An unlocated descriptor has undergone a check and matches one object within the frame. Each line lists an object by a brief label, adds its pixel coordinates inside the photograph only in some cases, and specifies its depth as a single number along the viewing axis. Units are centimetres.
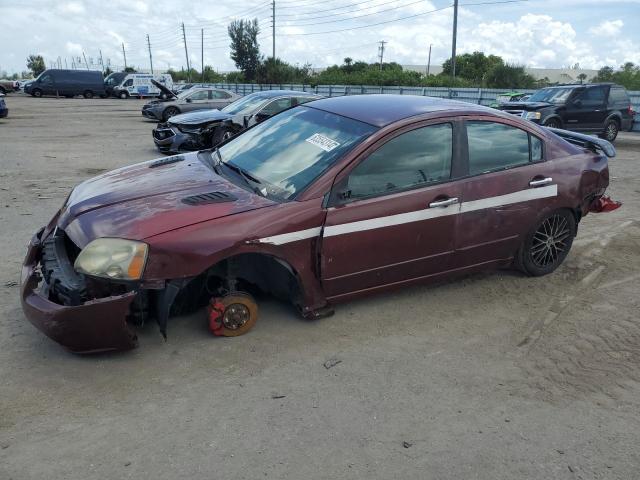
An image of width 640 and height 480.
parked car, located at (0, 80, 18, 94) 4253
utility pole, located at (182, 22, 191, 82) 7482
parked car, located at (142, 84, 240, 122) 1941
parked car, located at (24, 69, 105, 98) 3859
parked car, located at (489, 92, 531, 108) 2040
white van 4131
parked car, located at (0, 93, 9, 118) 1815
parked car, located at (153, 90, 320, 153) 1055
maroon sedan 310
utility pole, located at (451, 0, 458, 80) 3261
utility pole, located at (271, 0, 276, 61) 5772
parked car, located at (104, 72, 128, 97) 4175
